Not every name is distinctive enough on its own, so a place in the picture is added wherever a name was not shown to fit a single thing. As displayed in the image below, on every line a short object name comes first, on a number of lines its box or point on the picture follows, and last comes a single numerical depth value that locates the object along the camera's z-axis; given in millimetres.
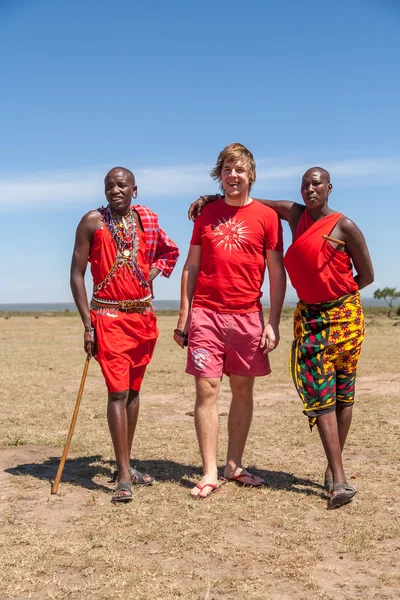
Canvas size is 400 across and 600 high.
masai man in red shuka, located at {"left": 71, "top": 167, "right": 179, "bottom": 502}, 5102
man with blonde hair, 5172
